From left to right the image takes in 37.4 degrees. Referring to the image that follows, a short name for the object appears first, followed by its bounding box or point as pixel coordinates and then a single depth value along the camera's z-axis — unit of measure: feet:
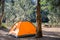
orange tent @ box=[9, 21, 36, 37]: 19.89
